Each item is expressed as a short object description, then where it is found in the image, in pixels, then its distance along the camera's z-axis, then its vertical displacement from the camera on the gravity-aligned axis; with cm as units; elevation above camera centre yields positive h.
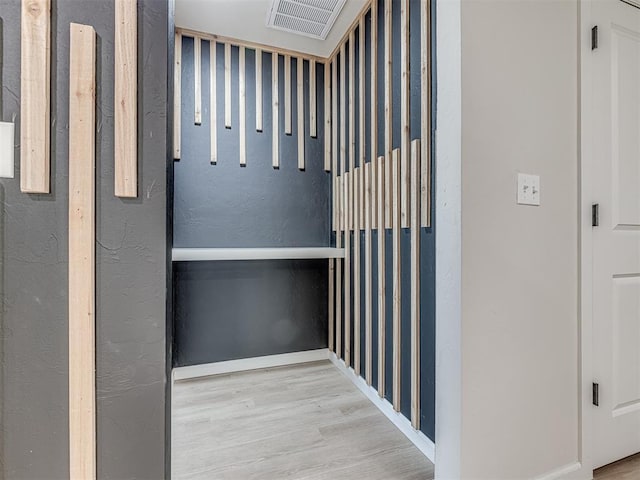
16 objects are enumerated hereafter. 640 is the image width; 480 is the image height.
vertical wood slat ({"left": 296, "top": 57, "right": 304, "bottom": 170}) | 281 +118
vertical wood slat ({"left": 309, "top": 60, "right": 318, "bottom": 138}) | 284 +124
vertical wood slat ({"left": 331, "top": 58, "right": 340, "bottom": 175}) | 277 +108
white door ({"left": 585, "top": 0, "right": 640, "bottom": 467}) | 144 +5
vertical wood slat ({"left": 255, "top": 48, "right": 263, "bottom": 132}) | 270 +121
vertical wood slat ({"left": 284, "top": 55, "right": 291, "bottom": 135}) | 279 +123
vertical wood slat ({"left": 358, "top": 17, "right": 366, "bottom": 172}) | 229 +106
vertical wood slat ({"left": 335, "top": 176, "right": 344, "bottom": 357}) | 269 -33
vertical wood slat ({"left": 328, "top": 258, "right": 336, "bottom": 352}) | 283 -57
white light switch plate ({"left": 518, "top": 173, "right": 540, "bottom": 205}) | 128 +20
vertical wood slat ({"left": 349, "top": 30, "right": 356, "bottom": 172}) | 244 +106
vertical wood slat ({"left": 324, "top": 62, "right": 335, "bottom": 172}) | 288 +108
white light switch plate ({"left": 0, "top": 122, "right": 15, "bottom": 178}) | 83 +23
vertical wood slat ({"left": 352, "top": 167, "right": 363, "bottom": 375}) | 237 -22
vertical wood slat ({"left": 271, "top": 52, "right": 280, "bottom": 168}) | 274 +107
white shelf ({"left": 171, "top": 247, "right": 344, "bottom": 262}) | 232 -11
